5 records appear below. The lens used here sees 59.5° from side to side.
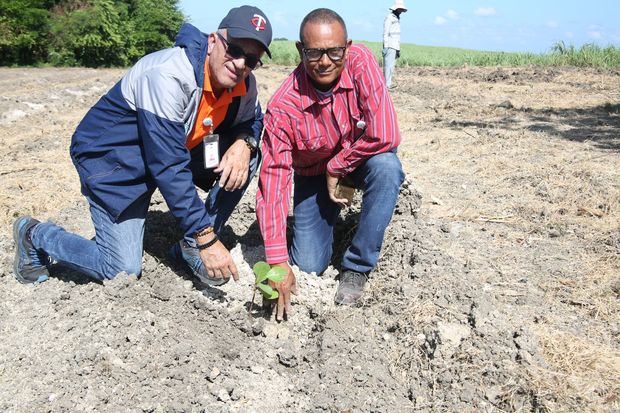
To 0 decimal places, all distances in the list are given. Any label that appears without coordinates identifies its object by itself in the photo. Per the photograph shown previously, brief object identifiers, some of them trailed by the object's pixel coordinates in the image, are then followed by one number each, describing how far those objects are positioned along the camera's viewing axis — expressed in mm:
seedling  2592
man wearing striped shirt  2688
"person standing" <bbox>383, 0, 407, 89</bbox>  10859
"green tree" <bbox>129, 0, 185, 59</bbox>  19562
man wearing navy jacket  2506
